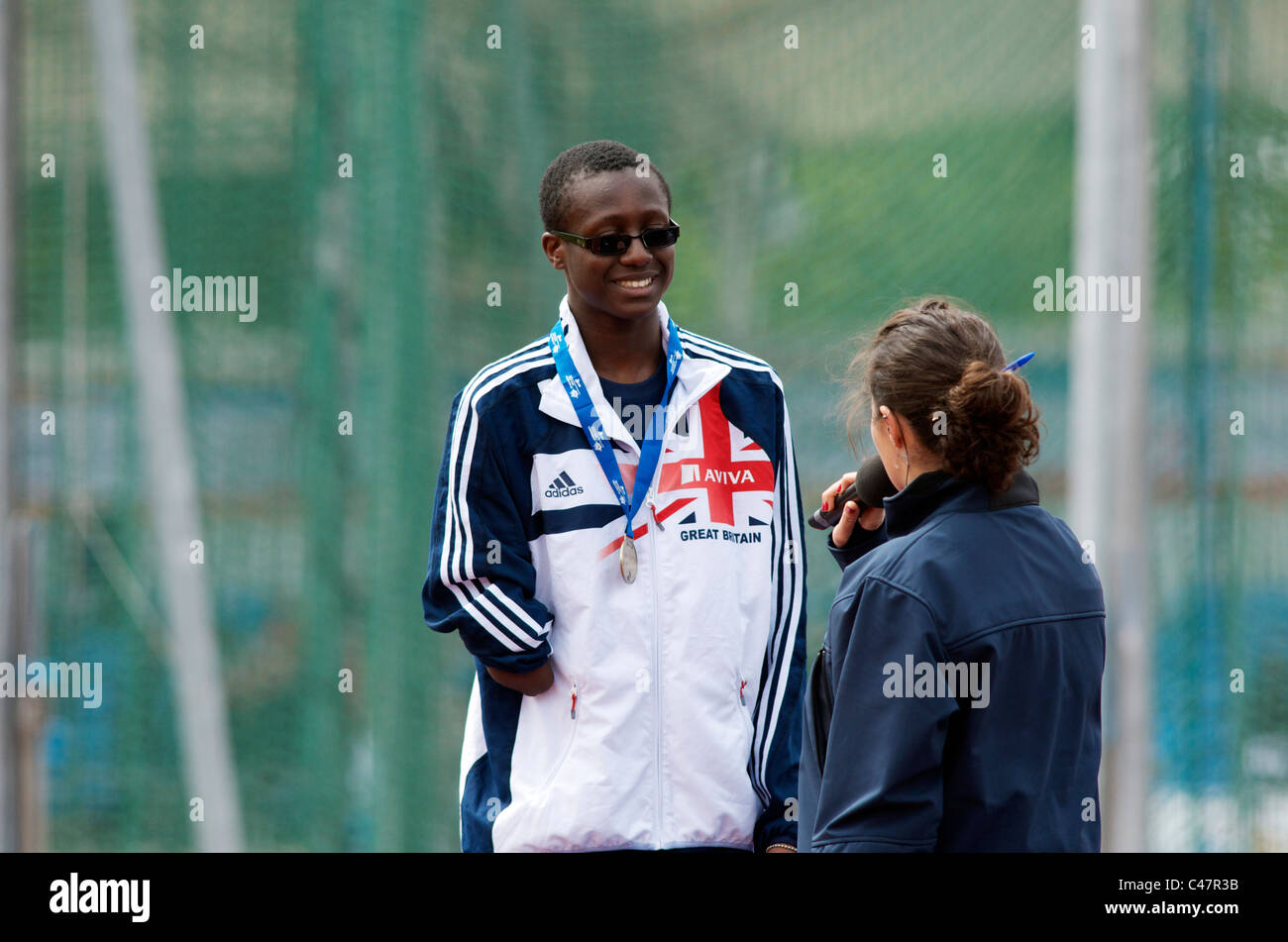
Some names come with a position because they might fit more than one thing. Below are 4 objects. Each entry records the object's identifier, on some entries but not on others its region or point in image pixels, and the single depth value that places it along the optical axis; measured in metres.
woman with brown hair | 3.64
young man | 4.26
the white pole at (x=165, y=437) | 8.88
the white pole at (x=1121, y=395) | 8.39
